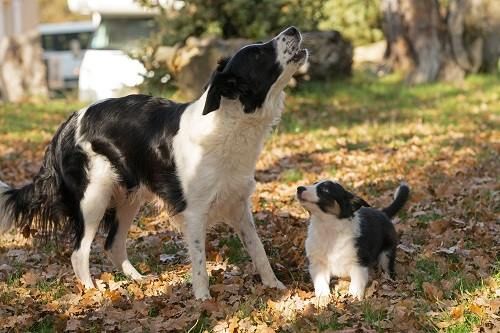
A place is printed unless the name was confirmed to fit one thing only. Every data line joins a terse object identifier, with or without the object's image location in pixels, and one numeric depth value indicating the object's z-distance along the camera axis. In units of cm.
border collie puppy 575
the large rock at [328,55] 1705
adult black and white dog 553
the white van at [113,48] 1728
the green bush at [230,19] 1625
